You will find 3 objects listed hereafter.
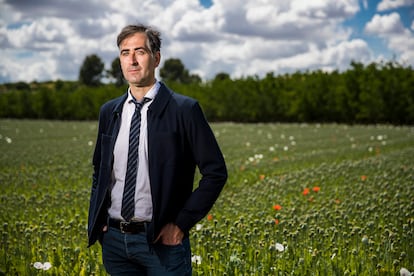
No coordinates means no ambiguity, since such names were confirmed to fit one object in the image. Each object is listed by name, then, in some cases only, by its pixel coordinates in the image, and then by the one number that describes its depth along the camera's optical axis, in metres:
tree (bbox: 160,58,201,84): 118.19
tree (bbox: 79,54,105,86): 116.38
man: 2.83
